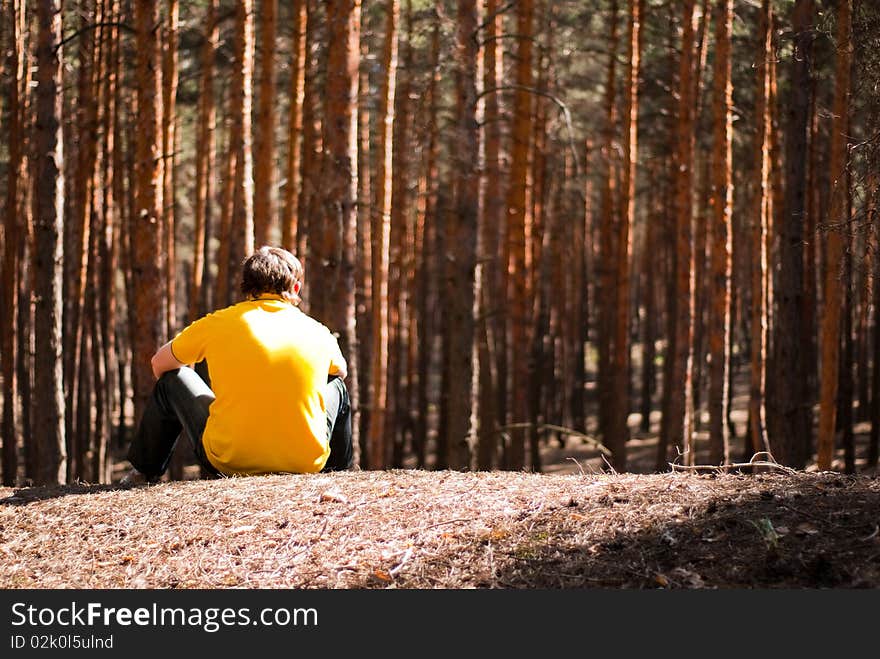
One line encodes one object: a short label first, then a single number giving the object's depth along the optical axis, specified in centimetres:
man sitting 522
